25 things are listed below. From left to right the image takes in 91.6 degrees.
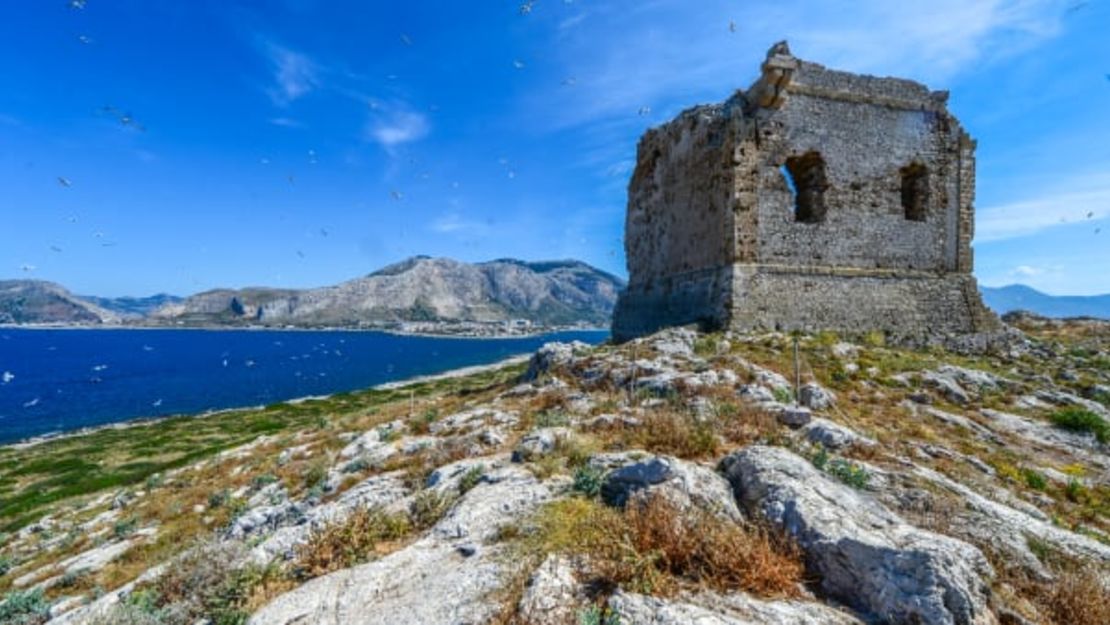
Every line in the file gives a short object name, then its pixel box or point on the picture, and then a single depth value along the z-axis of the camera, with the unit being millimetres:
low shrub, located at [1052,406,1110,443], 11898
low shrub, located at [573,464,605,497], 6715
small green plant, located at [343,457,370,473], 10688
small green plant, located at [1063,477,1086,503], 8859
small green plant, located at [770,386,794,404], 11406
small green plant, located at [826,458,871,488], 6664
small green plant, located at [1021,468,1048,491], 9008
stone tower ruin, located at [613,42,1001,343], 19344
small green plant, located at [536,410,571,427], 10258
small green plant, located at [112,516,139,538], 12445
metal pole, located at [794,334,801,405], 11717
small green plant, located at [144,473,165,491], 19781
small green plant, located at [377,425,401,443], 13285
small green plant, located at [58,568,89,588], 9562
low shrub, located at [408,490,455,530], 7070
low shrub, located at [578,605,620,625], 4111
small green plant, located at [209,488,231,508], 12688
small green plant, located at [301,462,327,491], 11227
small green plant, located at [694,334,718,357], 15736
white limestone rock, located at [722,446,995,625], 4371
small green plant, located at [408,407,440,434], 13591
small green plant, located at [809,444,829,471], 6949
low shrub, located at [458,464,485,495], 7818
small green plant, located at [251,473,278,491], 12989
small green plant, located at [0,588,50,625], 7680
